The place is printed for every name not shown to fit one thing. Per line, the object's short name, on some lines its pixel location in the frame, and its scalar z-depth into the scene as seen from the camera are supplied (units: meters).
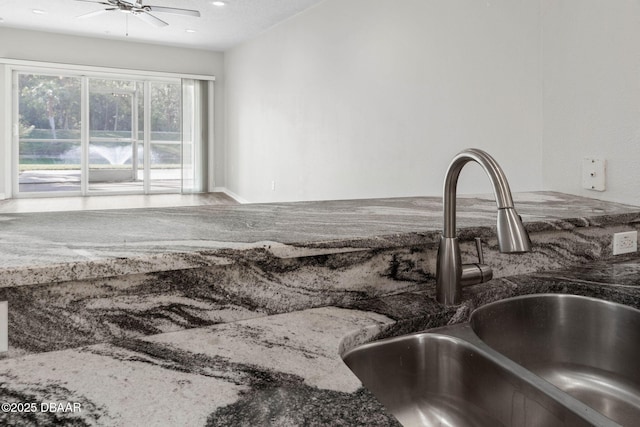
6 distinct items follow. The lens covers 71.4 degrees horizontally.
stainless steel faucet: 0.73
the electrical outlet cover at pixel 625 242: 1.32
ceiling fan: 4.23
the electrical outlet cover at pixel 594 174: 1.57
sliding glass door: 6.84
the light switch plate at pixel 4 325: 0.66
